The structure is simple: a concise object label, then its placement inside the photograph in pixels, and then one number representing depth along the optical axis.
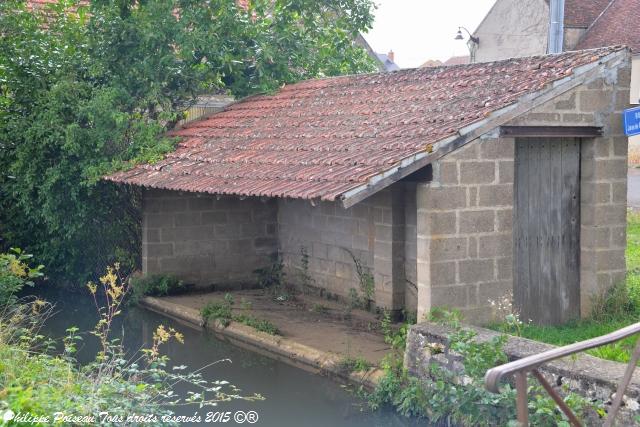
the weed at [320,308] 11.34
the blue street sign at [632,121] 8.64
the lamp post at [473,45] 34.34
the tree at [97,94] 12.41
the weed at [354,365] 8.52
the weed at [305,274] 12.41
